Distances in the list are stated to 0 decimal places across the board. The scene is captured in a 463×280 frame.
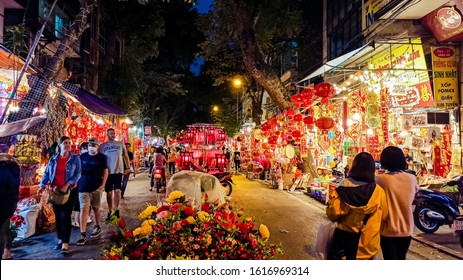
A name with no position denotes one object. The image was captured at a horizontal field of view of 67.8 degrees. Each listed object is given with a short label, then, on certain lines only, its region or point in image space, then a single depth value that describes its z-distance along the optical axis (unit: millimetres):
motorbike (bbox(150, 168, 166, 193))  14012
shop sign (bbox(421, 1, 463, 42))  9062
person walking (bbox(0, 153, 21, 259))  4289
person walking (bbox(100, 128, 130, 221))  8008
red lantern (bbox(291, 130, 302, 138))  14188
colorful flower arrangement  3225
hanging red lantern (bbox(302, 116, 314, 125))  12195
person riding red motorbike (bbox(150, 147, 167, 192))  13988
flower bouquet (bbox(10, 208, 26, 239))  6544
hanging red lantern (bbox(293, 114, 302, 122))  13352
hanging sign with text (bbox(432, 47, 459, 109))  9867
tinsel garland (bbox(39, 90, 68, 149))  8266
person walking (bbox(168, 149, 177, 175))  21312
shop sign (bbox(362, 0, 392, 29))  11422
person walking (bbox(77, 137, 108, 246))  6427
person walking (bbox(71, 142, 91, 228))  7648
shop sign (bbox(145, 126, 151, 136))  32969
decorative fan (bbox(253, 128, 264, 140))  20738
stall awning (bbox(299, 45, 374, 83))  11025
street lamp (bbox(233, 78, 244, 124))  25141
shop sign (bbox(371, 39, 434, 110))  9547
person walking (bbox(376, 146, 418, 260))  3619
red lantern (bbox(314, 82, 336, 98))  10195
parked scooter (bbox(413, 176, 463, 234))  7641
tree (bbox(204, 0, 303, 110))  13992
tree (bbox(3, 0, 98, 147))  8234
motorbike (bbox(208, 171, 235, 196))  13133
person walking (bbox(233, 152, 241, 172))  26850
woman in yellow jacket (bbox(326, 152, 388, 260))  3285
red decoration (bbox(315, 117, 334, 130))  10789
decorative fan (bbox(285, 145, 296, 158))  14867
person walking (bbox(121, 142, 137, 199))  12559
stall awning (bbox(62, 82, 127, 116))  9914
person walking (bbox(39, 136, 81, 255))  6008
